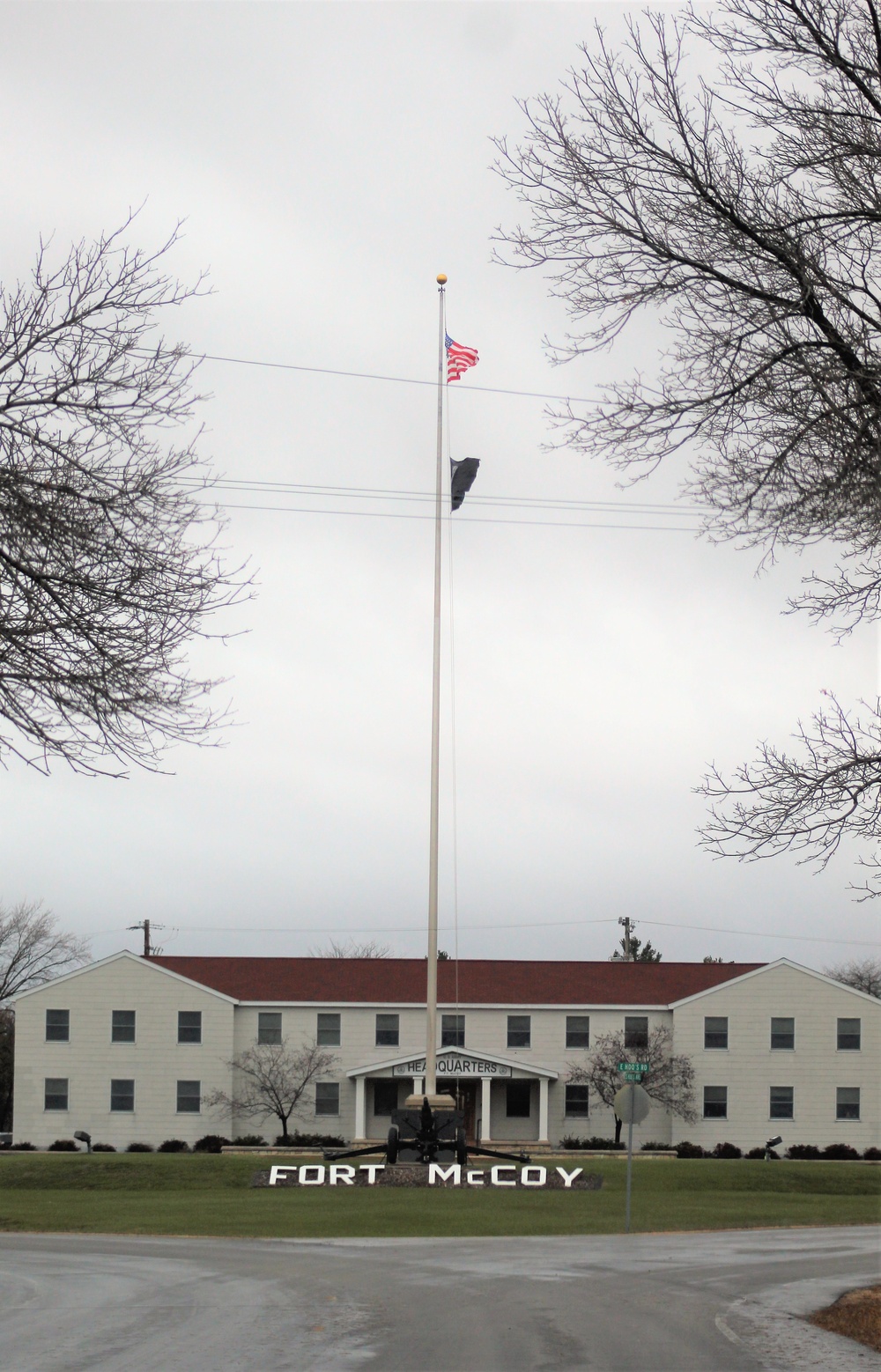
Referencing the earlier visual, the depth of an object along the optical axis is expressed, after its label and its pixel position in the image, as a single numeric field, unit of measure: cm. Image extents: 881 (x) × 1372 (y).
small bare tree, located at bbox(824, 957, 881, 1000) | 9244
